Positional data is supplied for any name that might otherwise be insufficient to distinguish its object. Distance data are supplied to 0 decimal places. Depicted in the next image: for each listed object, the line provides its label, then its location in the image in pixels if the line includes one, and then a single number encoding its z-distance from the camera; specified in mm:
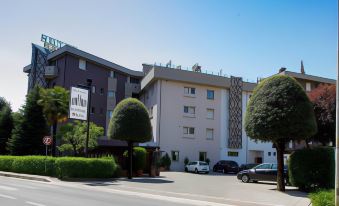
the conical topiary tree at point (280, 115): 20516
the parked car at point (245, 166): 41969
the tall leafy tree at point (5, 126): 44094
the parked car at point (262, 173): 26594
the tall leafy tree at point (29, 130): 38469
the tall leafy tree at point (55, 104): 35156
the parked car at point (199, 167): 41562
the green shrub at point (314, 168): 20297
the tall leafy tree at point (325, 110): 29105
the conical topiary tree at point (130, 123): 27281
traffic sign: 28281
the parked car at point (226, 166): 43438
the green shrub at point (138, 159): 31156
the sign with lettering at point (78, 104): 25859
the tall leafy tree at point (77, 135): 34562
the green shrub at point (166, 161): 43562
